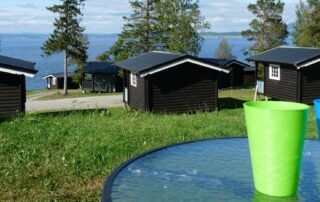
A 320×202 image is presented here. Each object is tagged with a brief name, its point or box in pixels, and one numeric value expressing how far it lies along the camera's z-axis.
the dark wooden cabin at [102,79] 42.28
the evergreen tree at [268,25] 45.75
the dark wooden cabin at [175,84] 20.25
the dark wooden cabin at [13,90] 16.75
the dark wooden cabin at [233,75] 38.75
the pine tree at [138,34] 35.67
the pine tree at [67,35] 39.72
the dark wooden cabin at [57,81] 48.34
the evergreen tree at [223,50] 84.75
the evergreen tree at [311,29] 36.00
